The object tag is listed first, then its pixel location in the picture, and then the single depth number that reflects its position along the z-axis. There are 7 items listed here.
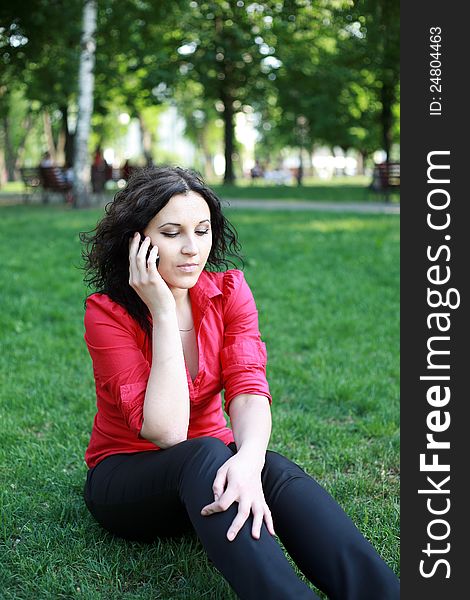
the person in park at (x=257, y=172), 43.03
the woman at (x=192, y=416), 2.25
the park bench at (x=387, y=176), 17.02
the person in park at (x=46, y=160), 24.24
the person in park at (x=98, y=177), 20.06
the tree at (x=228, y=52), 23.77
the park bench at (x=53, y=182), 17.58
